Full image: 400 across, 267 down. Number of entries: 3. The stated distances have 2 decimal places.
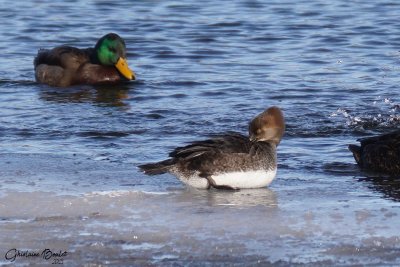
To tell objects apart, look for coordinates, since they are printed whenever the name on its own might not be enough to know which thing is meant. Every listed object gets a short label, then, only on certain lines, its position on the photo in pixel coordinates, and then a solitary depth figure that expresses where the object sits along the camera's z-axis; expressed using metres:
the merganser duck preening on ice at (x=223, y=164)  17.44
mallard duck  30.77
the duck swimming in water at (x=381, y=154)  19.37
